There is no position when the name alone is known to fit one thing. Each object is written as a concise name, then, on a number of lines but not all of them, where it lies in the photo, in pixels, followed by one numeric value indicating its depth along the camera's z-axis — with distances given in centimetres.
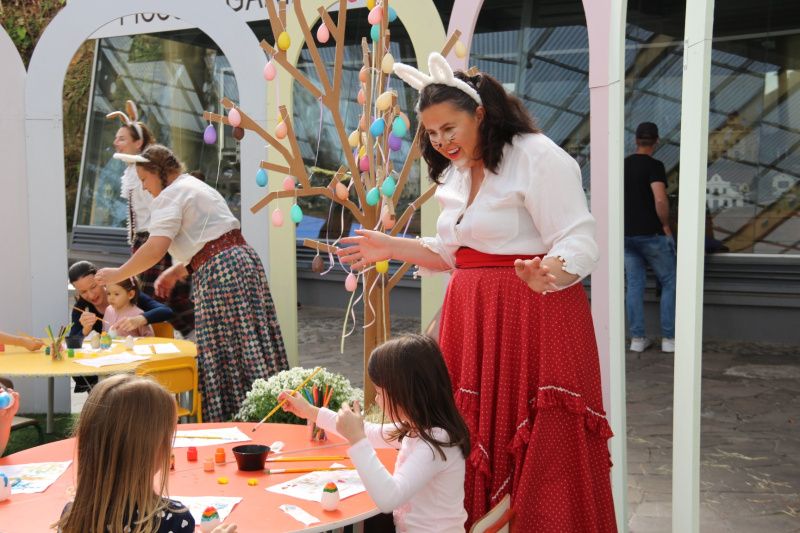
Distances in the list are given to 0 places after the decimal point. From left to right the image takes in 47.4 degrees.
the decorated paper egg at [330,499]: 235
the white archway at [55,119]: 579
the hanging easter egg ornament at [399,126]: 368
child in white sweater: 247
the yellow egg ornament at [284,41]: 382
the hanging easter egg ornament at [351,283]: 385
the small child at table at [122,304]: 588
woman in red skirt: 266
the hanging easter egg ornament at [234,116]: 391
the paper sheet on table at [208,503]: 232
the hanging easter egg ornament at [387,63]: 380
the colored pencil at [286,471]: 267
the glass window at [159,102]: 1309
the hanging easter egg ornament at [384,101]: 360
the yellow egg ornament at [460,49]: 403
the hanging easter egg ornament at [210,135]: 407
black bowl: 265
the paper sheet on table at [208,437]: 299
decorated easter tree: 387
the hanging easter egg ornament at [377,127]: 353
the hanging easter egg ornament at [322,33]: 398
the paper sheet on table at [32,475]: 252
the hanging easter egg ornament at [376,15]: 381
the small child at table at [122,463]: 200
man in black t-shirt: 815
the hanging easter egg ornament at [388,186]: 384
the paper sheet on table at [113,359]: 473
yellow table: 452
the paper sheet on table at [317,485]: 247
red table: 226
